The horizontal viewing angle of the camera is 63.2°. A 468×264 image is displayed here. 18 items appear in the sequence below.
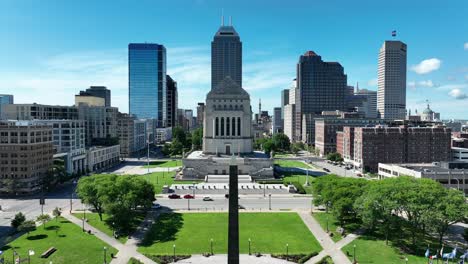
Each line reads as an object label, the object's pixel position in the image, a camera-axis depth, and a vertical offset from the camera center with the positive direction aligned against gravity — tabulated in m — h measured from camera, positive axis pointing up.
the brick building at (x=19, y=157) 100.06 -8.38
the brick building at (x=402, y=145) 145.62 -7.46
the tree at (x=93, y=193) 71.16 -12.74
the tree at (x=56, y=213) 73.56 -16.96
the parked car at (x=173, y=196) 95.44 -17.77
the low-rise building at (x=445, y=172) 99.00 -12.40
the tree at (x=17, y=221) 65.69 -16.64
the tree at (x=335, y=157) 172.01 -14.31
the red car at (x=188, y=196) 93.28 -17.55
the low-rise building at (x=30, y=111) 150.38 +5.73
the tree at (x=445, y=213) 56.31 -12.99
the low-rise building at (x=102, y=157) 144.94 -13.12
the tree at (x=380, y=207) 61.09 -13.37
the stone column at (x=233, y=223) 40.16 -10.35
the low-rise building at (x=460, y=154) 148.12 -11.13
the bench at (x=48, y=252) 54.28 -18.47
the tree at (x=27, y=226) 63.25 -16.88
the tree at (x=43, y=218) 68.19 -16.73
